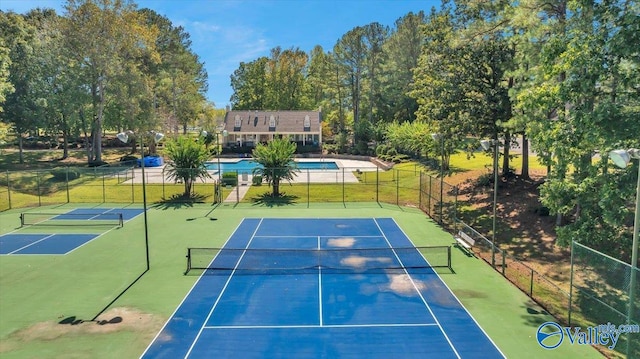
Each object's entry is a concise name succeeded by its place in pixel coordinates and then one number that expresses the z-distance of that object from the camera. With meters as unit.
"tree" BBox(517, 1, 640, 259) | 11.61
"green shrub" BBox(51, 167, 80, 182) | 34.64
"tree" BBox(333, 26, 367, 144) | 59.81
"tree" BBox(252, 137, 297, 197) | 30.08
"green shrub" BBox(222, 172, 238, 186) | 32.72
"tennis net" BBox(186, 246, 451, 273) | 16.38
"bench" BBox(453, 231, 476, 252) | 18.41
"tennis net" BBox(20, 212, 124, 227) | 23.12
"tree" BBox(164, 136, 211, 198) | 29.67
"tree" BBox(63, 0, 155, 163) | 39.91
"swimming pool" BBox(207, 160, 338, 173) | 47.52
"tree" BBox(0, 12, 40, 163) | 41.12
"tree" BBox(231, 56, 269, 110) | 74.38
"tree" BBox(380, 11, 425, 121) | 59.41
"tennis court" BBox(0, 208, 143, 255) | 18.83
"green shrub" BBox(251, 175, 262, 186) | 32.68
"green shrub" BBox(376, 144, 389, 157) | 49.72
